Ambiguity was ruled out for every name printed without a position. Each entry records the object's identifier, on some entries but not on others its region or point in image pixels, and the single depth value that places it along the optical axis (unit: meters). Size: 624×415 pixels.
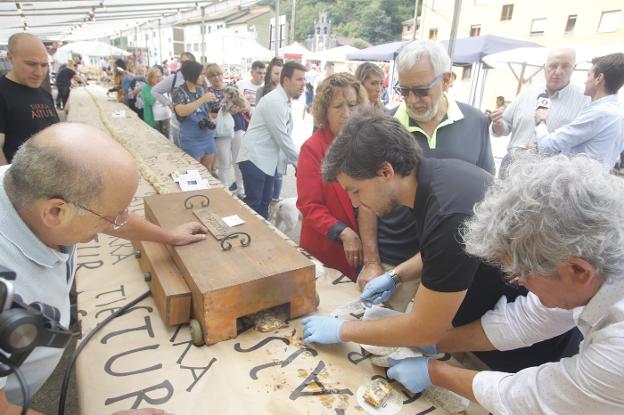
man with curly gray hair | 0.73
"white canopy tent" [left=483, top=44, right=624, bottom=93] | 7.98
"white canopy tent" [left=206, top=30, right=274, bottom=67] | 13.75
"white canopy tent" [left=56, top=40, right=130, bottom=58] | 17.78
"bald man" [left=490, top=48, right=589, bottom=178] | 3.29
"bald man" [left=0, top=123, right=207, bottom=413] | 0.86
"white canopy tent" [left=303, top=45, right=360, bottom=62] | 15.28
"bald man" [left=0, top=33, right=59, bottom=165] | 2.54
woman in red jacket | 1.93
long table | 1.01
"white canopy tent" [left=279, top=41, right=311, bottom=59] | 19.62
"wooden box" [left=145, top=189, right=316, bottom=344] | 1.18
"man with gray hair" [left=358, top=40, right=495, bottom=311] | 1.82
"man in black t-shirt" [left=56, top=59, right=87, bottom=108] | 9.56
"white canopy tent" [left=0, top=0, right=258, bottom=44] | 6.58
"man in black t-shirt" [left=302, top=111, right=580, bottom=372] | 1.01
